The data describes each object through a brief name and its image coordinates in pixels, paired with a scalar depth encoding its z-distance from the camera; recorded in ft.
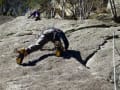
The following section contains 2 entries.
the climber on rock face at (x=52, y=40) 21.74
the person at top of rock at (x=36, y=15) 30.60
